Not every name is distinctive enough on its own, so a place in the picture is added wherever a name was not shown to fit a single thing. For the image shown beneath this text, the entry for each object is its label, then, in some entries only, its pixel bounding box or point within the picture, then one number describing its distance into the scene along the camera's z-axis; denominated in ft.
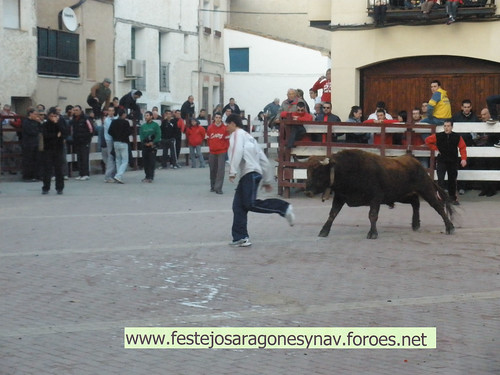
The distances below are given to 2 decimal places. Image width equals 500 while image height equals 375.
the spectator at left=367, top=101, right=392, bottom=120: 69.79
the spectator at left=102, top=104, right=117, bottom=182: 81.82
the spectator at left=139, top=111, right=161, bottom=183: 82.48
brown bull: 45.62
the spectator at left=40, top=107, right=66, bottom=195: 69.41
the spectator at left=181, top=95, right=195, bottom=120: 119.85
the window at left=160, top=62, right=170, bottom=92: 143.54
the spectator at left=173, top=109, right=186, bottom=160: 104.66
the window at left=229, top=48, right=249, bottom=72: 170.09
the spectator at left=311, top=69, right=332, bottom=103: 81.36
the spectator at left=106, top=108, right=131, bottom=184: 80.07
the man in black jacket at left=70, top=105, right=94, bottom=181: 84.12
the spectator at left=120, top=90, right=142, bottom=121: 104.17
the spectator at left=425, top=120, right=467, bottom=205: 61.36
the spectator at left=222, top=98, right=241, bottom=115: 123.03
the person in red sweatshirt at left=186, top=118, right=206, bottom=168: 104.32
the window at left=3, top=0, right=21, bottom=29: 104.32
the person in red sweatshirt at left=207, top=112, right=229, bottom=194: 71.15
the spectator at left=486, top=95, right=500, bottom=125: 67.97
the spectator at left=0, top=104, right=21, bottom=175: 82.74
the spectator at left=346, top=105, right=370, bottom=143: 67.31
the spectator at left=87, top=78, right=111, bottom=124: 101.58
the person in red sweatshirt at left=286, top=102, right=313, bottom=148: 65.72
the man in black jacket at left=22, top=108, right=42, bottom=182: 82.02
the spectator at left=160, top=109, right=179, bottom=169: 101.86
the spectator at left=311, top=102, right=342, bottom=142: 70.85
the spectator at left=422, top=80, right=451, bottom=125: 66.08
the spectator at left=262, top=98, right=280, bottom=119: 118.52
